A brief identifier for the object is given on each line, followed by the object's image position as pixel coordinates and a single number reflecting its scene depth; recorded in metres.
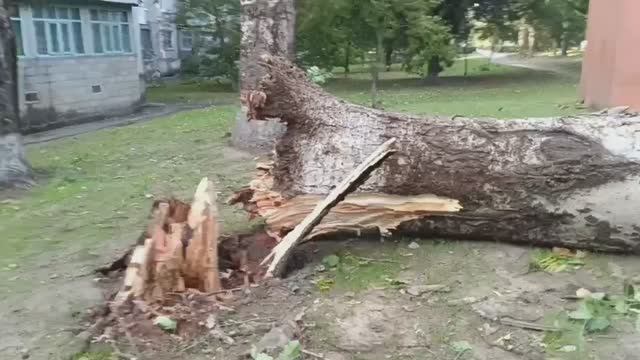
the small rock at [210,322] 3.82
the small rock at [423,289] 4.10
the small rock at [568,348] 3.51
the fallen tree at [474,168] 4.42
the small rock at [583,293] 3.97
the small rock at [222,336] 3.70
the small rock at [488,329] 3.70
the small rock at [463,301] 3.99
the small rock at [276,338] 3.54
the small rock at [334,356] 3.52
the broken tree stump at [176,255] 4.10
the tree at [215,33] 26.06
